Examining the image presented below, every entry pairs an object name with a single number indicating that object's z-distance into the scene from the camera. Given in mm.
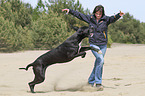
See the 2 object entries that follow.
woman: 11586
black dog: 10281
